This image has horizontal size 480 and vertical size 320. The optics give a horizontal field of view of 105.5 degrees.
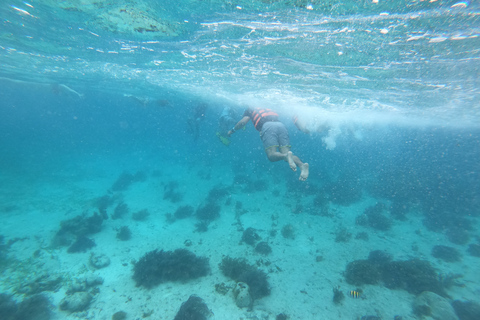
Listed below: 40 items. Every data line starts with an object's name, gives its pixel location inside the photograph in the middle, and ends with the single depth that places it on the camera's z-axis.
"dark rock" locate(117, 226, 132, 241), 11.48
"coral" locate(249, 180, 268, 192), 19.33
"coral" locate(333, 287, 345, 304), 7.11
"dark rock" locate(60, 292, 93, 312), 6.80
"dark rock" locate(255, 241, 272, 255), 10.06
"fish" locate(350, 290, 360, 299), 6.89
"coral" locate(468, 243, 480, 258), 10.91
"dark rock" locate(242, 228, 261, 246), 10.95
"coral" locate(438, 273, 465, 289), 8.28
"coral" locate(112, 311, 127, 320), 6.39
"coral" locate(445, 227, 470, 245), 12.31
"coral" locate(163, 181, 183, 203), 17.63
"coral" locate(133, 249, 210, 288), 8.02
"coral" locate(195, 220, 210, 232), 12.49
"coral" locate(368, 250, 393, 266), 9.20
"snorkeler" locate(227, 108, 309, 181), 5.72
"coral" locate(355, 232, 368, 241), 11.75
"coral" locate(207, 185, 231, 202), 17.40
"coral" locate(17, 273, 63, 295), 7.63
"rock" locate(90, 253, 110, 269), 9.06
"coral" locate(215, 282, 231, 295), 7.31
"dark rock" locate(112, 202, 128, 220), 14.27
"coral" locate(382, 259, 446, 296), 7.74
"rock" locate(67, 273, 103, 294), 7.77
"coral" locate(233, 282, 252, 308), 6.59
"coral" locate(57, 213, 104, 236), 11.64
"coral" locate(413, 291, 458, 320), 6.40
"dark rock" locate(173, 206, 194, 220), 14.56
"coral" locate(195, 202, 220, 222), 14.07
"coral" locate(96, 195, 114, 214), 16.35
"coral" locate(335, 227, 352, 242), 11.43
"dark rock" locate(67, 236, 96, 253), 10.22
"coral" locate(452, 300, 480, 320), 6.63
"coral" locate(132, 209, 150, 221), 14.02
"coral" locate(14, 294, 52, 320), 6.32
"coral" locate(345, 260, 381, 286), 8.07
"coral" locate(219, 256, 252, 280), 8.14
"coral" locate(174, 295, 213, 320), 6.11
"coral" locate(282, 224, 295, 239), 11.68
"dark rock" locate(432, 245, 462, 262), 10.34
